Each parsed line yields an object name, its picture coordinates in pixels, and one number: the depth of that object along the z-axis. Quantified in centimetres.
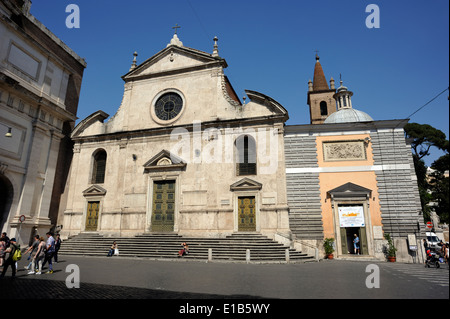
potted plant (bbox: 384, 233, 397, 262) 1590
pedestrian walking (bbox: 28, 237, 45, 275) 1019
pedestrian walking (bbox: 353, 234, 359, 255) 1695
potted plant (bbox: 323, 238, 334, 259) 1661
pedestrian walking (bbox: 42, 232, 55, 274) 1076
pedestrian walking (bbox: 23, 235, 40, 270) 1094
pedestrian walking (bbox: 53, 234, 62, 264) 1276
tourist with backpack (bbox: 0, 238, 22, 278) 925
